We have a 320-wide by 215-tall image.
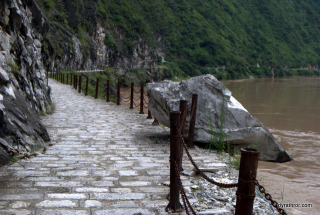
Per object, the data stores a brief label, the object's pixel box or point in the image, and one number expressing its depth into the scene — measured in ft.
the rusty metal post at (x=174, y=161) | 11.39
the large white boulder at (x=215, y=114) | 21.11
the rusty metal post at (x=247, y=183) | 7.79
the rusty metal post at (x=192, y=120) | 20.83
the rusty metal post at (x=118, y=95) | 44.53
